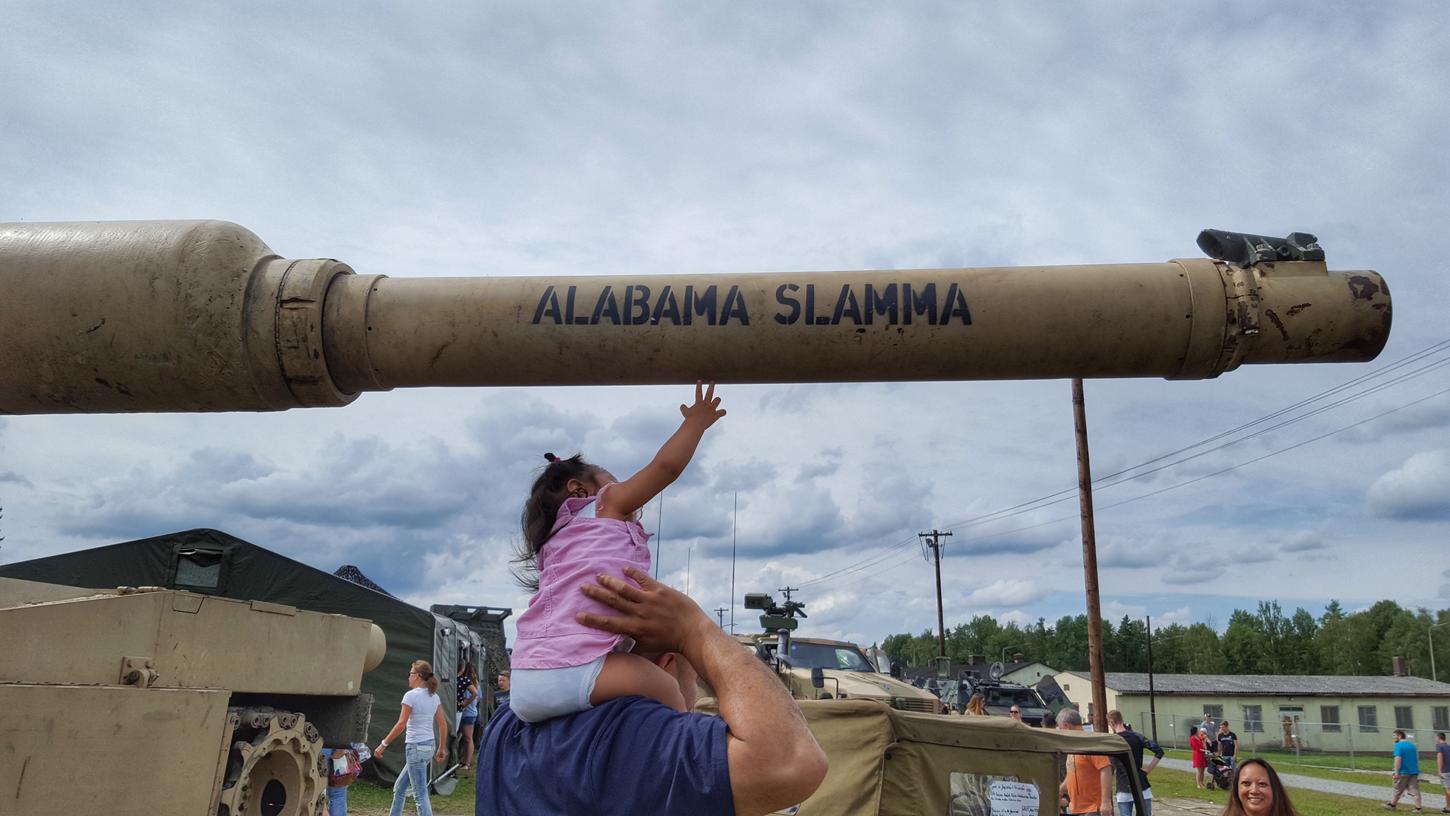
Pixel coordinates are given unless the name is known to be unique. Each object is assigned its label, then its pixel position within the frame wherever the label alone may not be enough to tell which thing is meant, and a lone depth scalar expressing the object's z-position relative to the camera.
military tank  5.74
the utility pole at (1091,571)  20.08
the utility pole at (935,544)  49.63
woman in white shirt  10.90
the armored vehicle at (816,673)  12.48
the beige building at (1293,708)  58.44
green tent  15.56
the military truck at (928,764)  5.55
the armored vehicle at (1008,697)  23.64
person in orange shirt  9.50
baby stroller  22.83
